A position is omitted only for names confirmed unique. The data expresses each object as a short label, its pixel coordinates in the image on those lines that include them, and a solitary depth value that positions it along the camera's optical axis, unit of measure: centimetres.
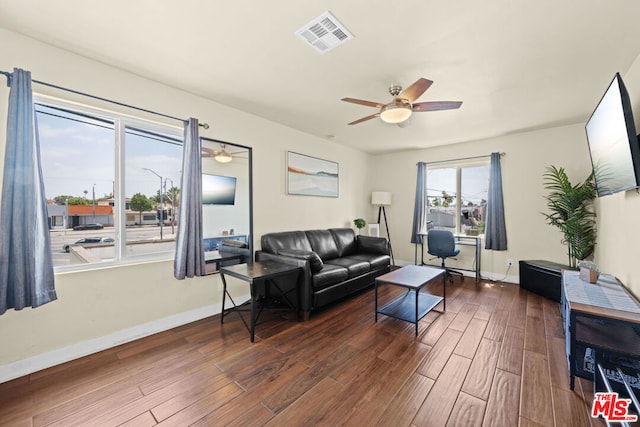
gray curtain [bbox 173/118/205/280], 266
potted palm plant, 340
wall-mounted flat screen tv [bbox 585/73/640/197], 174
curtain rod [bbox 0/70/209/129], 186
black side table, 238
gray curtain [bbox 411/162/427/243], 519
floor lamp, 547
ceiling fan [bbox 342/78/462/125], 232
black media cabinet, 338
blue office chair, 426
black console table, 162
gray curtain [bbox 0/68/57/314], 180
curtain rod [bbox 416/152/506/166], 447
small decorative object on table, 229
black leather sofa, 290
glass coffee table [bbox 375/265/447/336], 270
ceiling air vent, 177
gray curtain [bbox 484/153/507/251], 433
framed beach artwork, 404
